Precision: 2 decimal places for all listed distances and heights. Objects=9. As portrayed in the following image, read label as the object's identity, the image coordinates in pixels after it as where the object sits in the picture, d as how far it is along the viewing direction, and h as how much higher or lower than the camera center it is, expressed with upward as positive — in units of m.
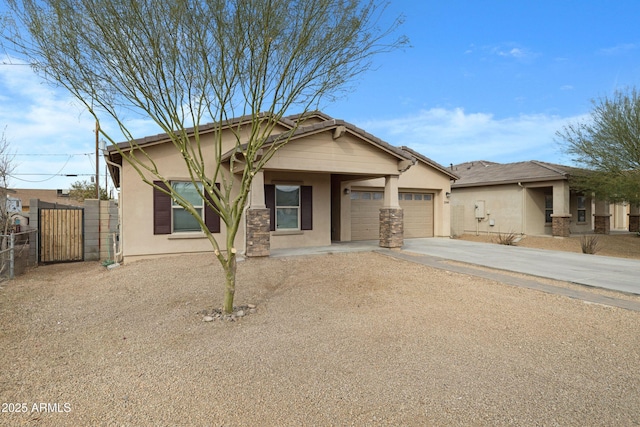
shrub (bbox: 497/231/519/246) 16.34 -1.19
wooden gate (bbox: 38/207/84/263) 12.85 -0.70
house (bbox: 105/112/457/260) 10.80 +0.68
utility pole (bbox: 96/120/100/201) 21.99 +2.63
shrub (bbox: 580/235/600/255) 13.73 -1.22
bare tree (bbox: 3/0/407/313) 5.67 +2.64
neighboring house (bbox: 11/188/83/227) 36.94 +2.02
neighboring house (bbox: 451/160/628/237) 18.39 +0.55
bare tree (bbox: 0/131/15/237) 13.46 +0.80
